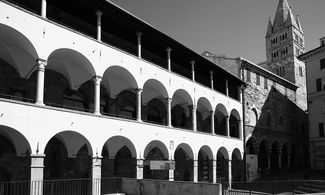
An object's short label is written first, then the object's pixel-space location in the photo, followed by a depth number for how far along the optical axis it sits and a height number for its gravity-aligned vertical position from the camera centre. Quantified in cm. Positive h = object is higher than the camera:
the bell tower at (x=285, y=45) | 6077 +1946
